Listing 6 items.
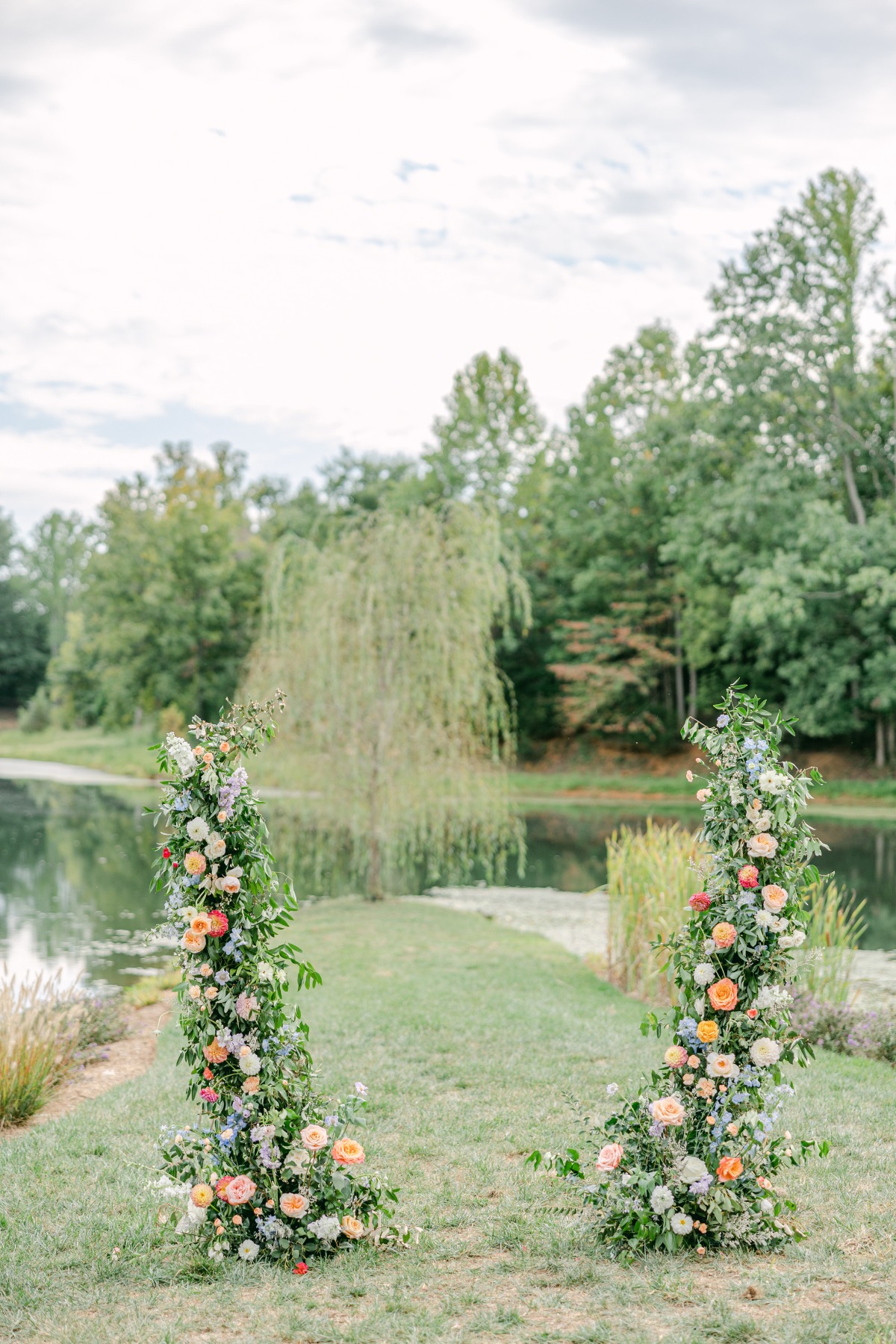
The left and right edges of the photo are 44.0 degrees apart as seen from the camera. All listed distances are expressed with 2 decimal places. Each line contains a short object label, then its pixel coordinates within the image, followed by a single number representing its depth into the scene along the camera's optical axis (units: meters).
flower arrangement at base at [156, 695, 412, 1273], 3.51
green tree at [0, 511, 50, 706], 60.72
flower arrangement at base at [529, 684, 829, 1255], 3.45
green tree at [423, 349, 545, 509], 35.31
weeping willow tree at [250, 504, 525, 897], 12.75
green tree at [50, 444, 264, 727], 34.47
